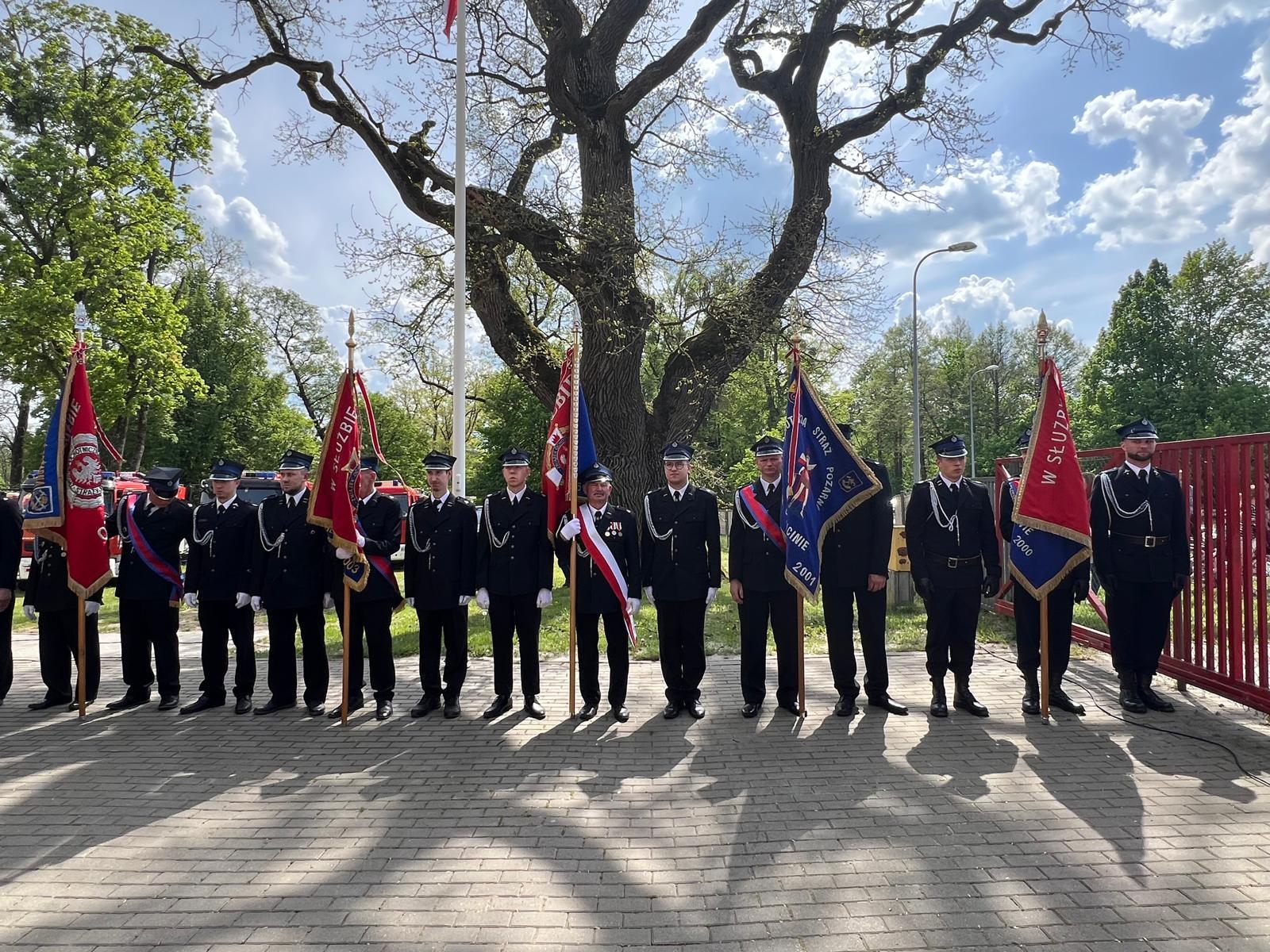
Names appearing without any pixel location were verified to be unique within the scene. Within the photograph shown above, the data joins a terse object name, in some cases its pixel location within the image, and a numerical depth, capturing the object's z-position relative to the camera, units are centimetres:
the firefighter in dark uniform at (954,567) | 586
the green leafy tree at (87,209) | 1797
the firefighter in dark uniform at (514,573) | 600
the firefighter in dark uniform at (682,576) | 596
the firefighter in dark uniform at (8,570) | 639
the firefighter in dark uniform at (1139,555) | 566
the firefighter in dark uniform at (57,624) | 634
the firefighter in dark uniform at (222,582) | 627
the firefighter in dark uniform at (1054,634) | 592
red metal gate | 532
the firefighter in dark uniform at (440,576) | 607
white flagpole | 920
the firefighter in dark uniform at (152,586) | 635
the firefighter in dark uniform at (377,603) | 614
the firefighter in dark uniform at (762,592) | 592
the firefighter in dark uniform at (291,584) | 613
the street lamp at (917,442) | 2212
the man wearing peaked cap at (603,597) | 591
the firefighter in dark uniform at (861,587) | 592
